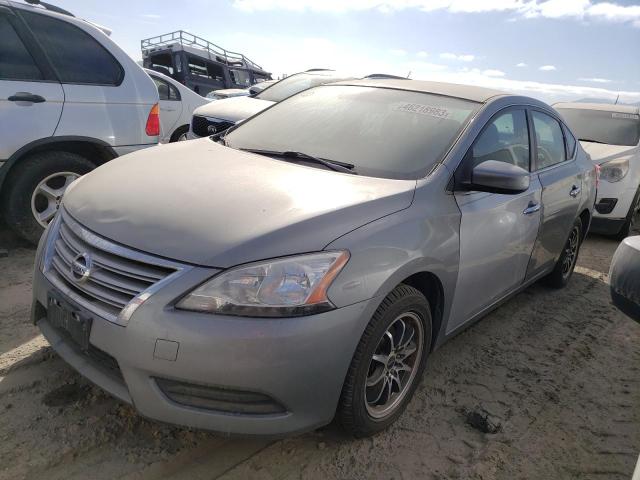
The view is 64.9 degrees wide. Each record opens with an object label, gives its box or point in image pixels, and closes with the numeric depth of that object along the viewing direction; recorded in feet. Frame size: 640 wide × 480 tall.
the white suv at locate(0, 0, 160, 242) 12.50
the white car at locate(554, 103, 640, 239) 21.02
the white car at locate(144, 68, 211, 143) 24.73
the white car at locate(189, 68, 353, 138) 19.56
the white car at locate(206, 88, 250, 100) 31.94
